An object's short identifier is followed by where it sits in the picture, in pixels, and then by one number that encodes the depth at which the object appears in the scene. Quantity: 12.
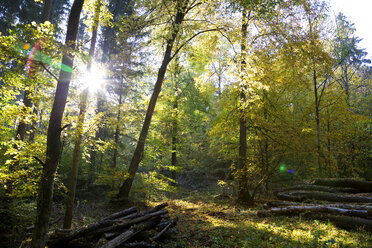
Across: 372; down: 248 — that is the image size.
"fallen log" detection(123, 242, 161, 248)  4.64
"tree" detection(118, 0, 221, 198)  9.95
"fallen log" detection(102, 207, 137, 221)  5.89
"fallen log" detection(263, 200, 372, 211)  6.36
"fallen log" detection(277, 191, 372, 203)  7.84
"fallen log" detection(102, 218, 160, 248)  4.47
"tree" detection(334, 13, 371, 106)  19.25
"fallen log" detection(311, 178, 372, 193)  10.49
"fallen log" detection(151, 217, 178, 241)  5.18
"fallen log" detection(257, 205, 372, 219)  6.09
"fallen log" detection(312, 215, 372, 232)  5.62
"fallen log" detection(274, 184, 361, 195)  10.14
